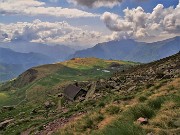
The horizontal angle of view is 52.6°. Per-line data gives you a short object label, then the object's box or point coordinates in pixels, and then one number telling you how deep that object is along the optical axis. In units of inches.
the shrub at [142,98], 621.8
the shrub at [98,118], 508.2
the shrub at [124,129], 247.2
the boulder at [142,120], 322.3
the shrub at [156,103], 417.8
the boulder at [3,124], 1151.7
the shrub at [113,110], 550.1
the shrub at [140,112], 353.9
